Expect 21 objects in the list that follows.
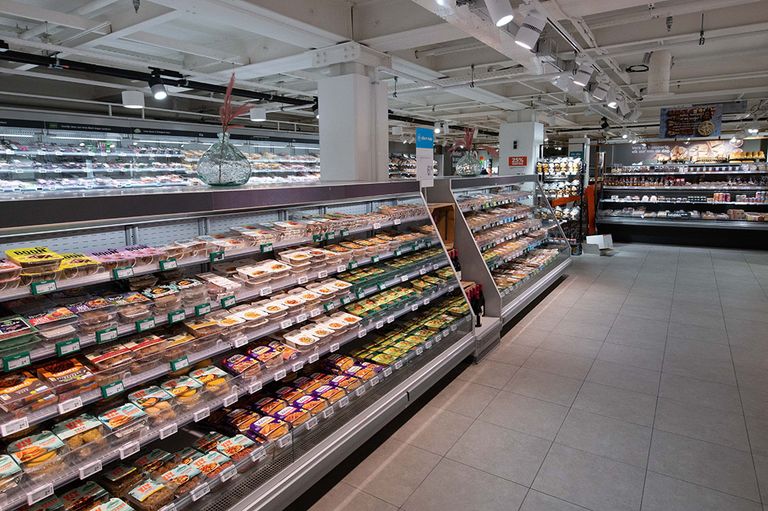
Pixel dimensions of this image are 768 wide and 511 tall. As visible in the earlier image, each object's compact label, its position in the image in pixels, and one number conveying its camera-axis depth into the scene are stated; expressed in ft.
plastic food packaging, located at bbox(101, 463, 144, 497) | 7.11
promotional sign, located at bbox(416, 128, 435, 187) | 15.70
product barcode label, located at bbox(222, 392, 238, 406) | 8.35
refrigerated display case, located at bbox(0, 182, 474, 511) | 6.52
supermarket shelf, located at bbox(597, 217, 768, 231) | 36.99
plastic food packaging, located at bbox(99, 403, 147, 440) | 6.95
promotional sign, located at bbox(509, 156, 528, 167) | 36.83
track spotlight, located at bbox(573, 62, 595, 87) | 19.34
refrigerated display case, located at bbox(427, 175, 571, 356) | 18.06
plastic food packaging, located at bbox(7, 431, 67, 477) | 6.12
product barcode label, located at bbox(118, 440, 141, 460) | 6.79
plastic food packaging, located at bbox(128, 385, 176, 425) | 7.43
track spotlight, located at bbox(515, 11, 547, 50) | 13.42
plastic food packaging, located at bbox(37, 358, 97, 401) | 6.61
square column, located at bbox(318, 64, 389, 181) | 17.33
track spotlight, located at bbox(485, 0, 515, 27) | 11.36
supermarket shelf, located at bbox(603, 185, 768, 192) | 38.22
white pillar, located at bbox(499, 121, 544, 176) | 36.24
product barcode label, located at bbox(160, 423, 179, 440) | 7.28
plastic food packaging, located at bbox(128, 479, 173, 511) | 6.79
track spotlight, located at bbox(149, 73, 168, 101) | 21.25
